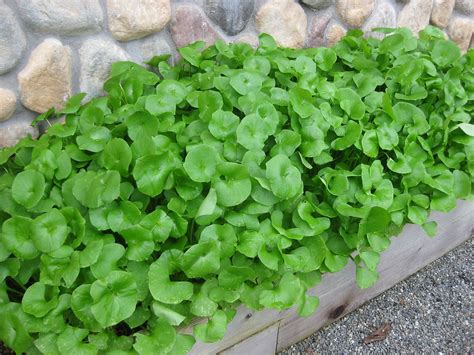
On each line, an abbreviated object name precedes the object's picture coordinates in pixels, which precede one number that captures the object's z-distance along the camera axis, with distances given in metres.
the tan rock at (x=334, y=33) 2.17
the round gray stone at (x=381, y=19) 2.27
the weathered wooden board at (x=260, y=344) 1.43
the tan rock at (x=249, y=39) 1.96
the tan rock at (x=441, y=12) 2.50
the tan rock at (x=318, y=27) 2.13
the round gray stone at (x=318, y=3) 2.04
